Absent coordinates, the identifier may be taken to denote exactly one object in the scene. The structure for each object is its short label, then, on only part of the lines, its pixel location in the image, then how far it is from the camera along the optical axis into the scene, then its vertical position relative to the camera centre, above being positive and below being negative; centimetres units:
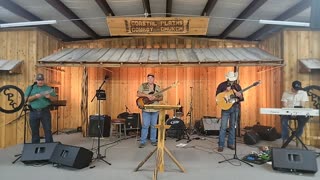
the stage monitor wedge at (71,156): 419 -107
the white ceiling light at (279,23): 510 +144
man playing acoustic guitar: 532 -47
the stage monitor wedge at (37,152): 448 -106
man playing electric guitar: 596 -48
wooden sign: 603 +161
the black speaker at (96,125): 728 -94
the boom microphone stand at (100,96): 479 -7
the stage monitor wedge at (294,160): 398 -108
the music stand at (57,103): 758 -32
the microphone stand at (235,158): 470 -122
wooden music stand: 383 -66
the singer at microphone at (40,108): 520 -32
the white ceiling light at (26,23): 549 +151
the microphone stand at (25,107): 486 -29
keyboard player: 555 -24
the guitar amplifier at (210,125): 789 -102
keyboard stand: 506 -98
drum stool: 744 -89
